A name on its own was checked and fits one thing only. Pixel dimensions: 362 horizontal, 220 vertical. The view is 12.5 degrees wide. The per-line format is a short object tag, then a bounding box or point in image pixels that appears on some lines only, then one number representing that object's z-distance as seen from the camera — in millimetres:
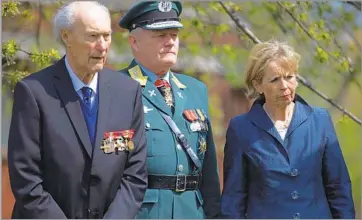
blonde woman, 8066
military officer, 8166
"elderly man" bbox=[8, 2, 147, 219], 7439
